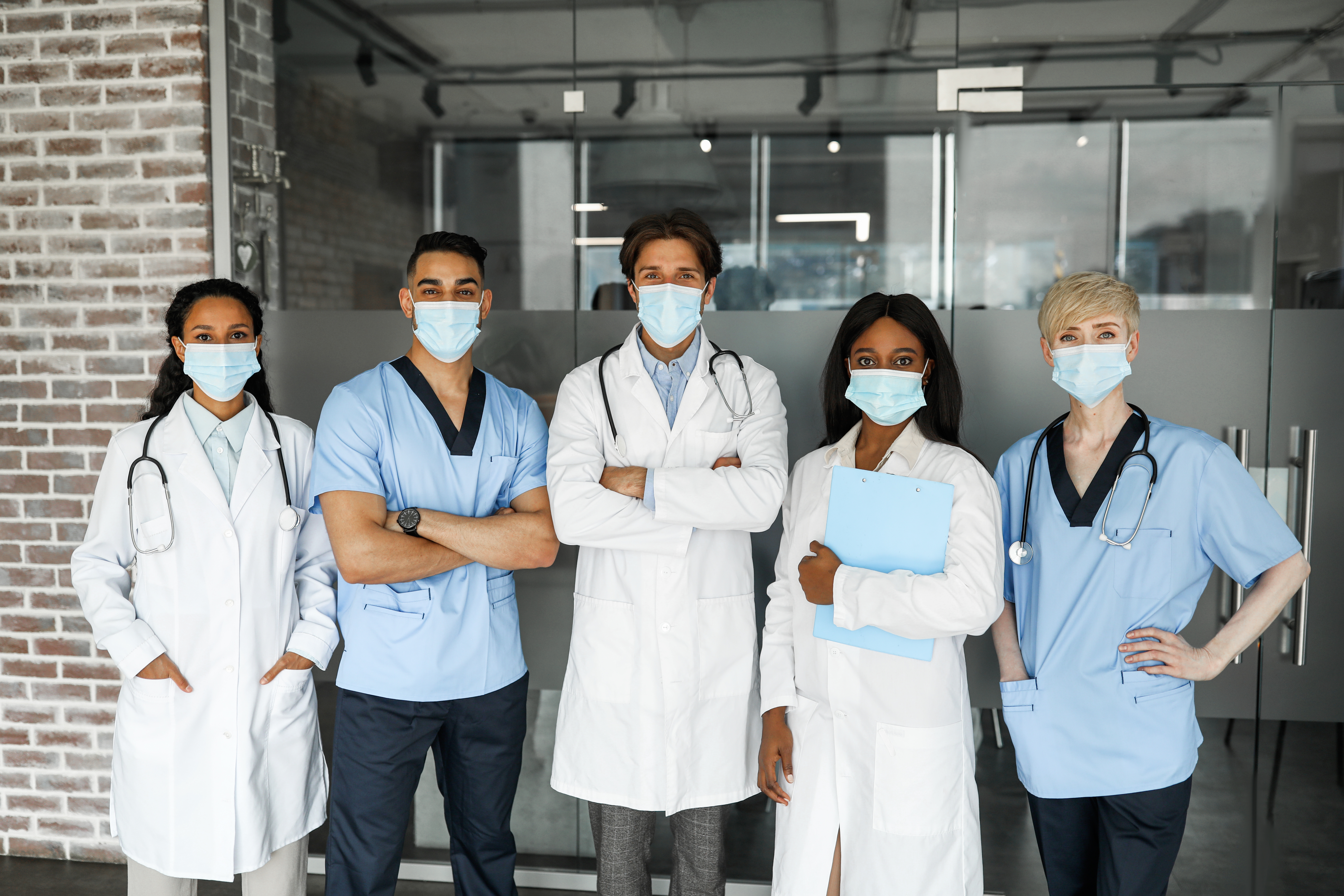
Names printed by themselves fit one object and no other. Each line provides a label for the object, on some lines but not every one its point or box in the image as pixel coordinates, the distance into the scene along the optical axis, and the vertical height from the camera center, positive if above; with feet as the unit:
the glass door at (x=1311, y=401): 8.73 -0.13
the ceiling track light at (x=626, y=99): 9.55 +2.97
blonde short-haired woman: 6.25 -1.54
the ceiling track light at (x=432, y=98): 9.77 +3.03
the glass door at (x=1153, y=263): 8.86 +1.21
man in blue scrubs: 7.04 -1.49
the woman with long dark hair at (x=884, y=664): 6.23 -2.01
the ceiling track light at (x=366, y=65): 9.92 +3.44
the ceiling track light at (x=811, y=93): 9.30 +2.96
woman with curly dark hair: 6.95 -1.91
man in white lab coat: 6.92 -1.42
